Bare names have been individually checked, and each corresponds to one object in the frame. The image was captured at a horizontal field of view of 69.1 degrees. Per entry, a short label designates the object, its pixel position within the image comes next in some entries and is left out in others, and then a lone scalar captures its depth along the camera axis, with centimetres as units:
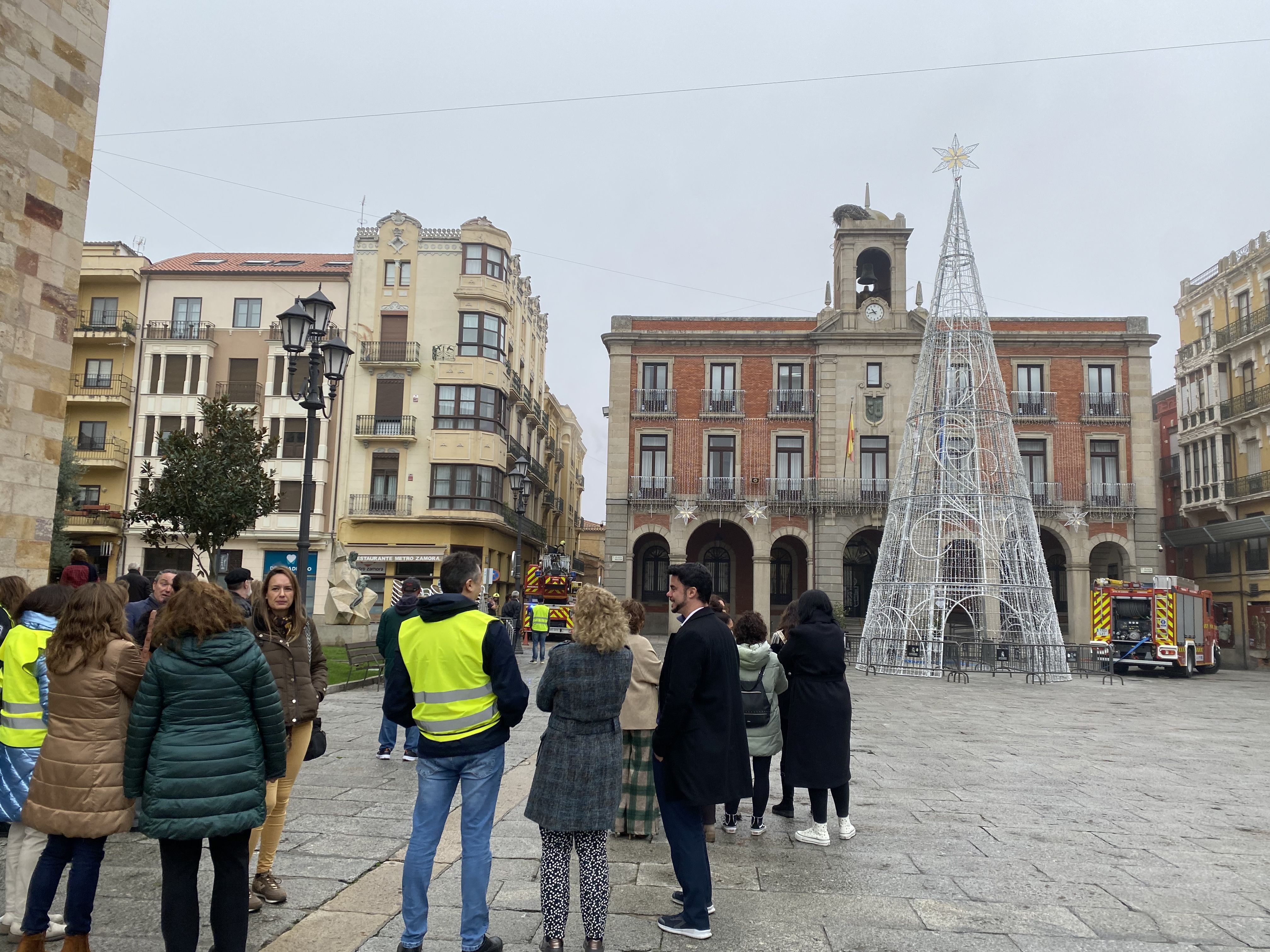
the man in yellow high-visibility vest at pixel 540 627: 2255
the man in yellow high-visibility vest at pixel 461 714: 421
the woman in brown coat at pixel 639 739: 609
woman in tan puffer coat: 395
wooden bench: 1612
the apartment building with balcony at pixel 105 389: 3606
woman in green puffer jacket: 368
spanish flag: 3378
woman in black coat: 643
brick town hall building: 3456
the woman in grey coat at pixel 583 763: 426
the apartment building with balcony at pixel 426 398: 3556
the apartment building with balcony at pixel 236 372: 3569
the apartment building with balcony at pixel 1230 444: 3416
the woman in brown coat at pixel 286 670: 500
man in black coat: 458
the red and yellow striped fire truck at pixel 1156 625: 2644
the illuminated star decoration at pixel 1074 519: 3388
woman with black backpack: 681
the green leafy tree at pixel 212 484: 1948
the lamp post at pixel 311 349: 1081
